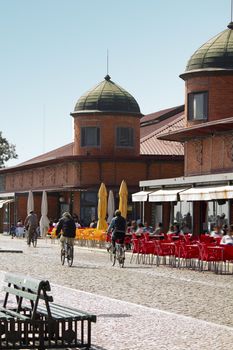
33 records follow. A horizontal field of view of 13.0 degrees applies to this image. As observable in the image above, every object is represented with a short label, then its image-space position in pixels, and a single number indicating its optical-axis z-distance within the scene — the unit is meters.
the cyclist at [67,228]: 35.00
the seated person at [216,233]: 38.32
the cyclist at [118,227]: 34.31
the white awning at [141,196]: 46.06
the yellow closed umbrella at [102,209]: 53.99
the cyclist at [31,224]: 51.66
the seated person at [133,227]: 47.60
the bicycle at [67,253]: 34.50
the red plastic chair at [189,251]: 32.38
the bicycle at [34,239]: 53.42
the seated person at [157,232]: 41.20
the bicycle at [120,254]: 34.09
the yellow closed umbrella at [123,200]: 52.70
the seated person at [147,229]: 44.60
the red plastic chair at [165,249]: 34.19
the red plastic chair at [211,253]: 30.67
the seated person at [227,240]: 32.18
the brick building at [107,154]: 71.56
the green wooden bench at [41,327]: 11.98
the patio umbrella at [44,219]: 63.55
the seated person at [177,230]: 43.34
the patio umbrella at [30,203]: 65.69
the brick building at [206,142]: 42.44
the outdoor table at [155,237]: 39.98
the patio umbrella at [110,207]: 56.88
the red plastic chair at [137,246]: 36.00
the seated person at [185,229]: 47.04
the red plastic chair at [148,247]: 35.19
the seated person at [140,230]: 41.57
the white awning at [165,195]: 42.72
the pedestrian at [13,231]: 73.38
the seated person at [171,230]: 42.25
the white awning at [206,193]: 37.41
